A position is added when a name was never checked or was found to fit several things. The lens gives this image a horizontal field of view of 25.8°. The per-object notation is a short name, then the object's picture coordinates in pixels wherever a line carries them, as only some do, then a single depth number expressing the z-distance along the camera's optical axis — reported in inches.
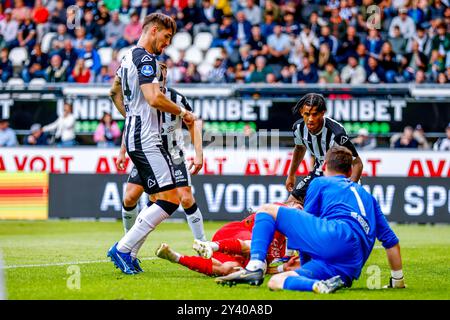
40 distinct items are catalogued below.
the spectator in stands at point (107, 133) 846.5
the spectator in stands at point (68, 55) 956.0
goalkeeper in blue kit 332.5
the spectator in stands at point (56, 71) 936.3
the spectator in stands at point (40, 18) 1024.2
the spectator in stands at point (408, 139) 815.7
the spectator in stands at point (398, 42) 938.7
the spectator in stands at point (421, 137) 817.5
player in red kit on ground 376.8
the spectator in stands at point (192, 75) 904.3
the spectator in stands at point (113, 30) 1000.2
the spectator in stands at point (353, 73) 891.4
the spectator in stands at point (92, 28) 1014.4
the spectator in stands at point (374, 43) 924.0
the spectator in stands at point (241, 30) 968.8
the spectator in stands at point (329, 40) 927.7
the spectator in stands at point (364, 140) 822.5
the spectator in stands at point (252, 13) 995.3
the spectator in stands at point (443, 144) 817.0
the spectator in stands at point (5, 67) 959.8
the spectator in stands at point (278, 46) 935.0
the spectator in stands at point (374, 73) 888.9
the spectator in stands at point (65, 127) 844.6
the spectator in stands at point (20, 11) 1040.2
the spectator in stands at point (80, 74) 935.9
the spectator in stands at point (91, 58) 952.9
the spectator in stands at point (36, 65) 951.0
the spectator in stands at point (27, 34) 1008.2
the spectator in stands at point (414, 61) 909.8
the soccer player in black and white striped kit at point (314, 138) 432.8
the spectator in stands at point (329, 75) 888.3
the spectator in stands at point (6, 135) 856.3
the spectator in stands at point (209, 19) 997.8
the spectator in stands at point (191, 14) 1008.2
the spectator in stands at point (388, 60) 907.4
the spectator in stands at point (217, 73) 906.7
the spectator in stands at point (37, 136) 853.2
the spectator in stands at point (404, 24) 948.6
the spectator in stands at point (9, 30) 1021.2
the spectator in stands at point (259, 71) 902.4
